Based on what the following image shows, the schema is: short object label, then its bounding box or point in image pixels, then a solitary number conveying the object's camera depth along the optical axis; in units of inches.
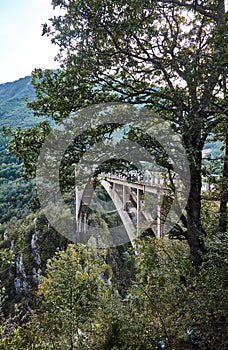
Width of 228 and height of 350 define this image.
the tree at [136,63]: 116.0
